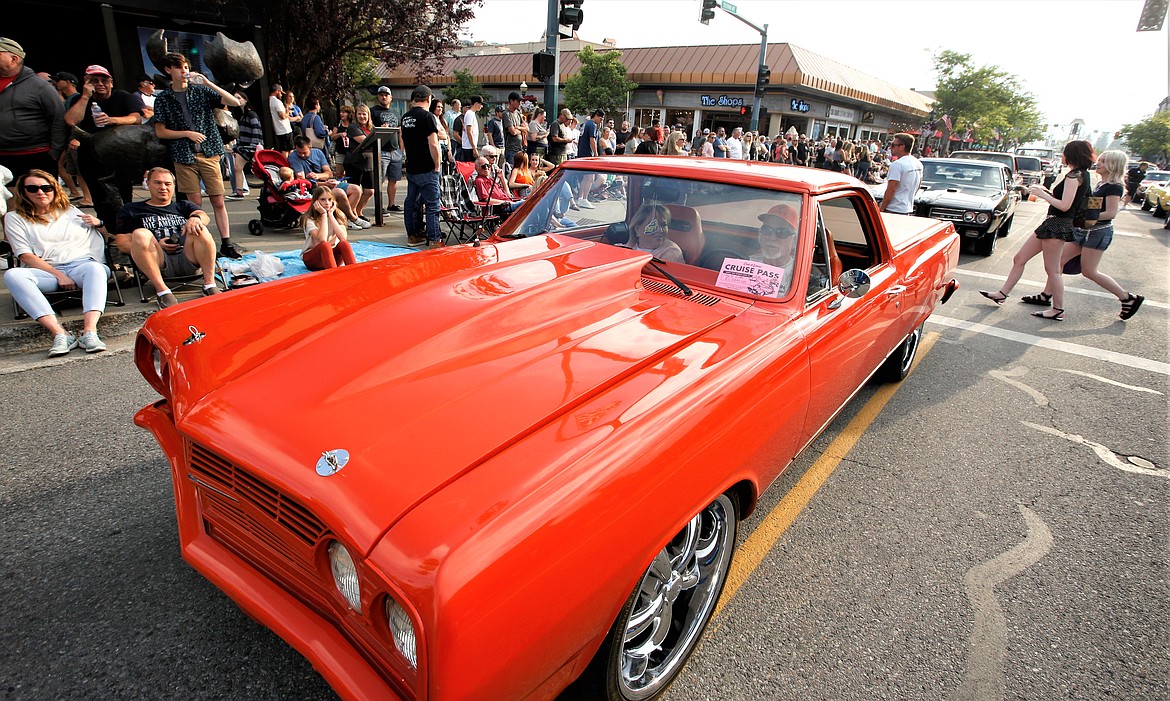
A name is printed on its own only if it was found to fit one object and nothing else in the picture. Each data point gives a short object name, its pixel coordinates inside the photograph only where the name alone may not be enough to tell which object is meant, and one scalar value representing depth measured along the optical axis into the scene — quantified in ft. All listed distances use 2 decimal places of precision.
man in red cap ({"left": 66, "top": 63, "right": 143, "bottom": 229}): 20.72
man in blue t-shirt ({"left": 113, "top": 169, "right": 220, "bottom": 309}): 15.71
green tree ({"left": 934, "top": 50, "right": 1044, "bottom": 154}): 156.66
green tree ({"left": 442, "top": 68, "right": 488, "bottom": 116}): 127.34
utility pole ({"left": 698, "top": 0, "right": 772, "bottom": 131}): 54.03
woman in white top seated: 13.58
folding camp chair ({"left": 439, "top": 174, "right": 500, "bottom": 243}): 25.98
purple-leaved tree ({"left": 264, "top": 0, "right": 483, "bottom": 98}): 47.24
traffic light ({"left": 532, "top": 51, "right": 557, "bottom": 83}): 32.89
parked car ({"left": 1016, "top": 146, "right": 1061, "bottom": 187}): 99.78
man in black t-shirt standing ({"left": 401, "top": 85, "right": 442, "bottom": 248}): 24.20
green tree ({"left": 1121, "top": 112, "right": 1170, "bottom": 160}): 239.91
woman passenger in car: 9.42
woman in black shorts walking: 19.06
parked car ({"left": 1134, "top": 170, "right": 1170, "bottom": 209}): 86.94
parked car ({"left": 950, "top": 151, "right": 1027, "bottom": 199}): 49.50
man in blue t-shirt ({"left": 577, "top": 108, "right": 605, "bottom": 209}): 40.19
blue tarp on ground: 19.61
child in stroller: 25.39
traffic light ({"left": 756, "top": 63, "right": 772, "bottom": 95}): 68.28
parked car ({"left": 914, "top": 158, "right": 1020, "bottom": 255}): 31.76
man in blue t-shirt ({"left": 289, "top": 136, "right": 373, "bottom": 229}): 27.02
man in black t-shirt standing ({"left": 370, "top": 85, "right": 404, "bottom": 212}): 34.06
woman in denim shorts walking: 19.15
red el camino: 4.22
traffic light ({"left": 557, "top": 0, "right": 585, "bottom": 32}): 33.19
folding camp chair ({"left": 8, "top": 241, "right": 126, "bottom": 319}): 14.60
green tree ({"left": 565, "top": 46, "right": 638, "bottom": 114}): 112.57
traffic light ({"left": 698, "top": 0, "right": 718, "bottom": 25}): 53.98
